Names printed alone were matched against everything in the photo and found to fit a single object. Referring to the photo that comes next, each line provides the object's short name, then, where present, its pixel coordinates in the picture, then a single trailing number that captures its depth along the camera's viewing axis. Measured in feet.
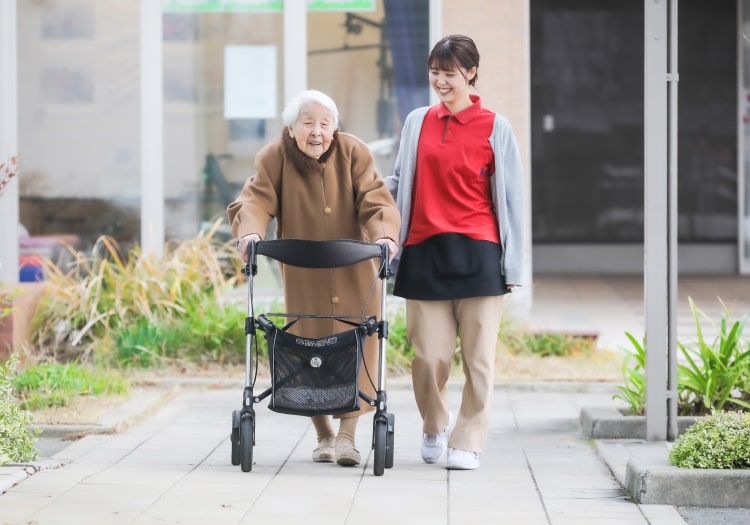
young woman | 36.29
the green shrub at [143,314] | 54.72
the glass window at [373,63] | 64.75
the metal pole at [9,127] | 63.24
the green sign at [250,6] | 64.84
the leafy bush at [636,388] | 41.95
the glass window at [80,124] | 65.03
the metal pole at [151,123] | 64.43
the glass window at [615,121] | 98.09
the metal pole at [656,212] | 38.72
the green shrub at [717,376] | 40.60
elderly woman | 35.83
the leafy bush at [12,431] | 35.81
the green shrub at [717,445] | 32.95
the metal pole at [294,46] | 64.57
